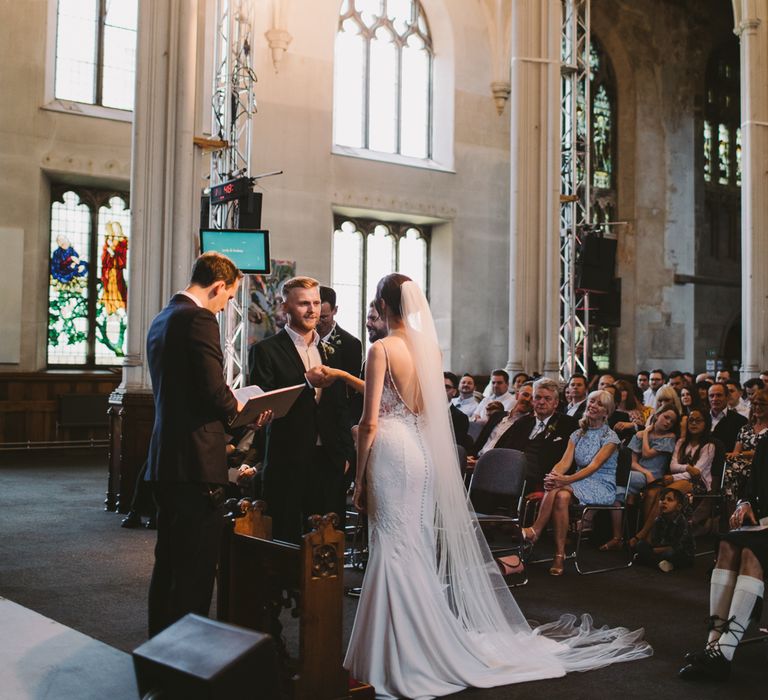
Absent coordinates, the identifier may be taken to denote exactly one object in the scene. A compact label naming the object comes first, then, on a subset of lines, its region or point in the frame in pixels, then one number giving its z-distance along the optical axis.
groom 4.84
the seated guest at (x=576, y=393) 9.11
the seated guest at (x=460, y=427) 8.14
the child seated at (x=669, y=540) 6.63
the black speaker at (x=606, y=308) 15.80
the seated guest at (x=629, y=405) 8.84
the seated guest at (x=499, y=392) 10.40
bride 3.88
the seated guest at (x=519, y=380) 10.44
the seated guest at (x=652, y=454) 7.15
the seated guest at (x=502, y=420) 8.21
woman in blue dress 6.71
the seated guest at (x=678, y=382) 11.12
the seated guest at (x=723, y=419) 8.17
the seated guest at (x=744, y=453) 5.74
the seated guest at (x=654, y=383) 11.80
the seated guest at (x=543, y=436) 7.29
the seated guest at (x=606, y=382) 9.66
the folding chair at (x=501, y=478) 6.21
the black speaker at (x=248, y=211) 9.90
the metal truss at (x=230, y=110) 10.59
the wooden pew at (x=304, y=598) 3.41
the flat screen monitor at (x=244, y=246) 8.64
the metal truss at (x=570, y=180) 13.12
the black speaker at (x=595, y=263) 13.90
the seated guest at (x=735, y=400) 9.91
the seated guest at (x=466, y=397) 11.16
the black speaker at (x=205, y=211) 10.12
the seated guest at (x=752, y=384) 10.29
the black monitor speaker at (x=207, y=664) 2.34
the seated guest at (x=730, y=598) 4.13
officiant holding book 3.58
